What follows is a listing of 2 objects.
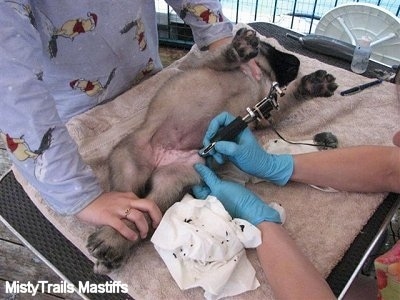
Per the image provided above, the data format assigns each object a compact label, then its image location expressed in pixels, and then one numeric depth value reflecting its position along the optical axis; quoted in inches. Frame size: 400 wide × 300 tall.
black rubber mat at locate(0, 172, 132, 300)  38.8
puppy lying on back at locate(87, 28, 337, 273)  45.5
